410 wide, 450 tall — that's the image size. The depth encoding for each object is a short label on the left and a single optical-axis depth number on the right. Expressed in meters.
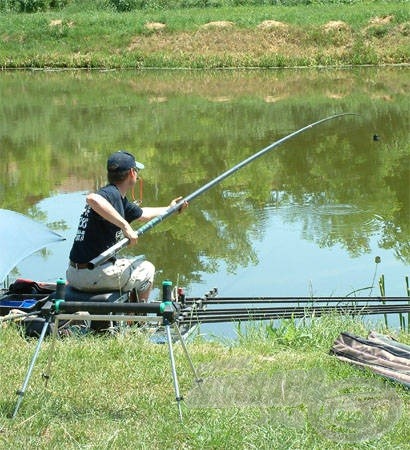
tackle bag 7.69
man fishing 10.39
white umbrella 11.48
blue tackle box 10.68
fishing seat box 10.25
